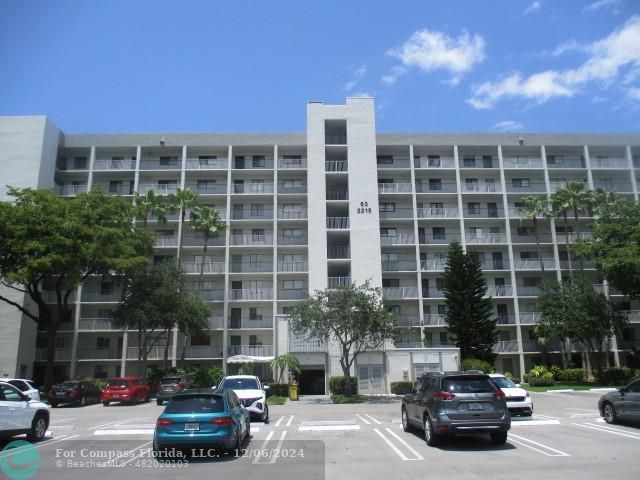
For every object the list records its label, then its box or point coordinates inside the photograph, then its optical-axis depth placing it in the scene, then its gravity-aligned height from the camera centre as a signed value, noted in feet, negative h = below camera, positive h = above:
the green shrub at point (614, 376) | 134.72 -5.00
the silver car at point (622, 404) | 51.34 -4.80
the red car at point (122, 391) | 105.91 -6.22
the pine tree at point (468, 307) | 146.20 +13.91
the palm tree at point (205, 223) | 154.90 +39.66
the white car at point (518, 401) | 64.18 -5.32
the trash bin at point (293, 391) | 117.91 -7.16
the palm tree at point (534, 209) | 163.73 +45.43
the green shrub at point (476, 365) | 133.49 -1.94
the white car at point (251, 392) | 63.87 -4.12
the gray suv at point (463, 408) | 40.75 -3.90
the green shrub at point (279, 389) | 123.09 -7.01
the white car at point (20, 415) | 42.19 -4.52
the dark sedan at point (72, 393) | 102.78 -6.47
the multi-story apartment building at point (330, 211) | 158.51 +46.78
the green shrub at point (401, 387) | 126.52 -6.92
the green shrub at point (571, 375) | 140.56 -4.87
